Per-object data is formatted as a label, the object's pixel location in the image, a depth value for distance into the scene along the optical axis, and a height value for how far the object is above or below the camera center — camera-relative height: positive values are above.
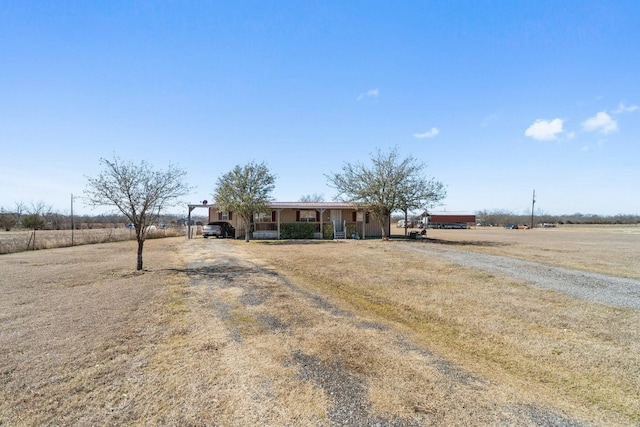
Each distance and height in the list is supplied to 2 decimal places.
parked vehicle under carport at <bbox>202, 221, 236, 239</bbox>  26.31 -0.54
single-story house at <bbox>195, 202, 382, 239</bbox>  25.14 +0.04
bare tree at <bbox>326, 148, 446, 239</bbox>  22.61 +2.19
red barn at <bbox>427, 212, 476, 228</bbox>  59.66 +0.11
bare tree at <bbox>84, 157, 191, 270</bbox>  10.72 +0.97
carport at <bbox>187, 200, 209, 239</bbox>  25.02 +1.31
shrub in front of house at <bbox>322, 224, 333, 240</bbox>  25.03 -0.79
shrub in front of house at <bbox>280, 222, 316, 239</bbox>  25.34 -0.63
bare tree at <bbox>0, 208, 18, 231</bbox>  38.03 +0.71
